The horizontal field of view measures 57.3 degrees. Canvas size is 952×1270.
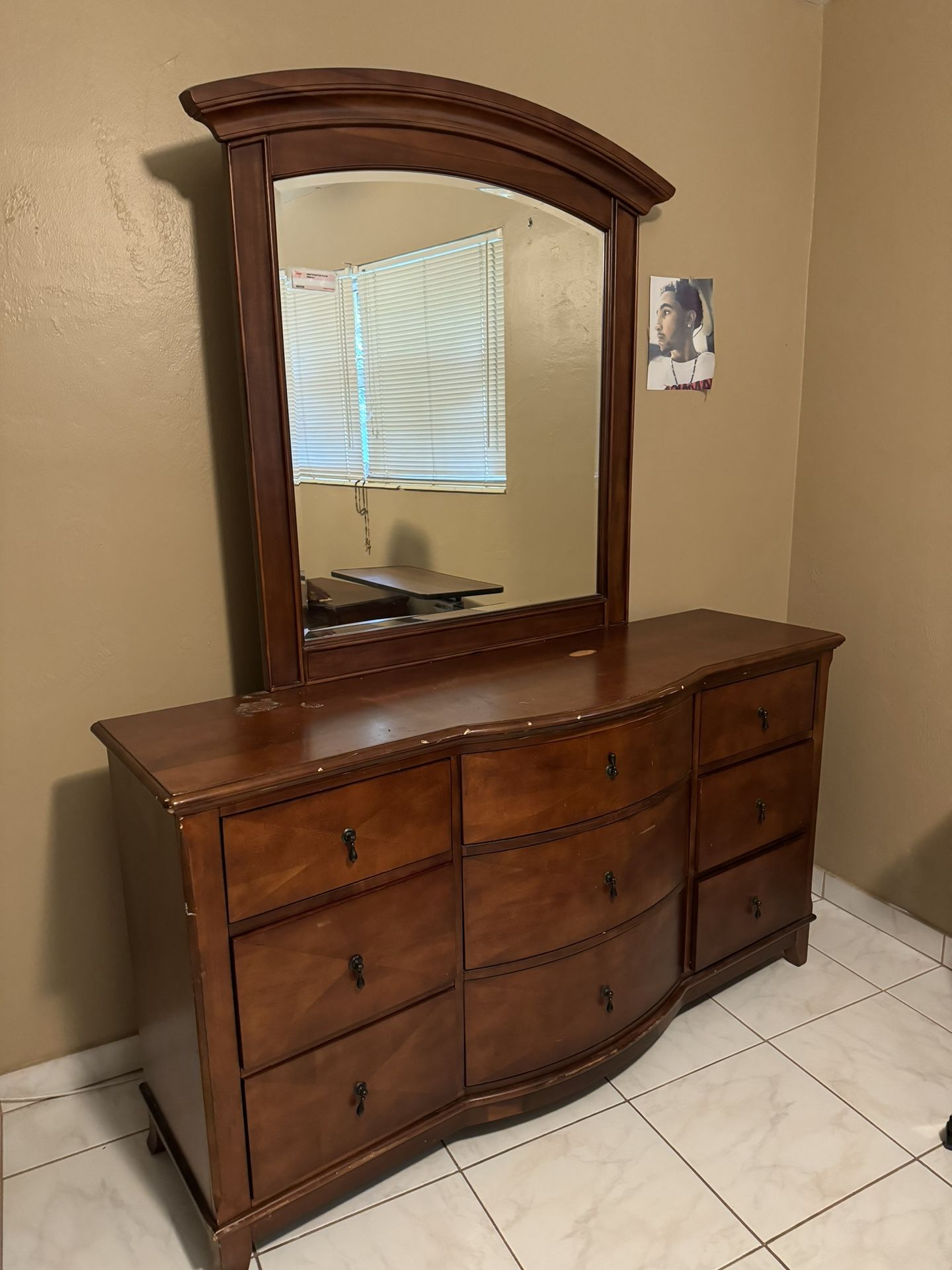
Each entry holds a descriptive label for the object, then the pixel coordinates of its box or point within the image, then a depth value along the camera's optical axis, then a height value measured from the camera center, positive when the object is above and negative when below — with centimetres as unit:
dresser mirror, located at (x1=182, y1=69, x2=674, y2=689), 154 +14
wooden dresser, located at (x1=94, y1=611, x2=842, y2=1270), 129 -76
